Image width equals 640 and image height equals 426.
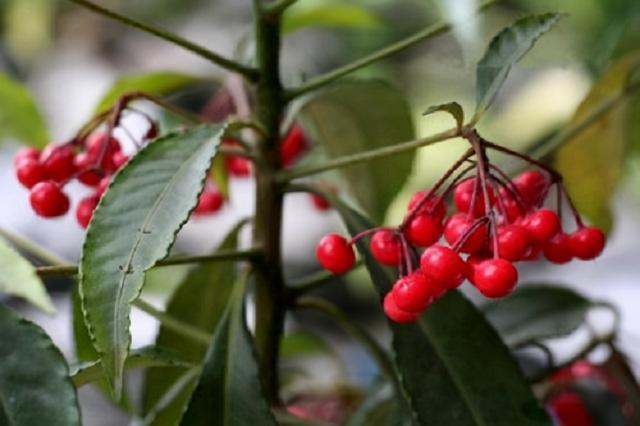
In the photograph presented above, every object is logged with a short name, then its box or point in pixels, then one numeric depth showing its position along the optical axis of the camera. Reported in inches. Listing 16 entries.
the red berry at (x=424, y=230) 13.1
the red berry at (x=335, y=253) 13.7
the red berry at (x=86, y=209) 14.1
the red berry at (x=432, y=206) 13.3
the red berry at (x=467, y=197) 13.3
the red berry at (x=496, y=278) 12.5
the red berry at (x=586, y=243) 13.7
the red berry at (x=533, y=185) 13.8
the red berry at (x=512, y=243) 12.8
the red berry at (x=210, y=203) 17.9
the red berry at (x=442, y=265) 12.6
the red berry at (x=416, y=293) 12.7
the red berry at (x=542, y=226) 13.1
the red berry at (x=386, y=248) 13.3
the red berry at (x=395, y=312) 12.9
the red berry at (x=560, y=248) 13.6
